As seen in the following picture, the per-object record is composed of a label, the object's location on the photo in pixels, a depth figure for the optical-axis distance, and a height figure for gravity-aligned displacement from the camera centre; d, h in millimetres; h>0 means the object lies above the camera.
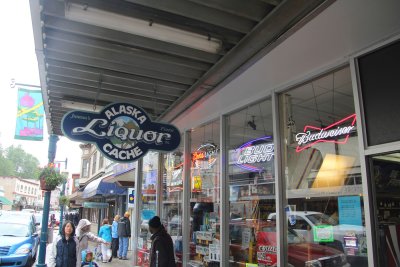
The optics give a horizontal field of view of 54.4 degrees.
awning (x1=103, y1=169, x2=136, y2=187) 14123 +1180
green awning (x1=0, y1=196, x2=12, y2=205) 47191 +1180
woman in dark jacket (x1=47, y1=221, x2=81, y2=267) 5871 -586
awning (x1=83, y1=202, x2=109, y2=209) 25391 +365
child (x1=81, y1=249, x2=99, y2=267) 6586 -809
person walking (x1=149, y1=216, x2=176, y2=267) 5102 -484
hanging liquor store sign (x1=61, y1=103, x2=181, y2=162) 5148 +1077
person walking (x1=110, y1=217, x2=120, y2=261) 14699 -1014
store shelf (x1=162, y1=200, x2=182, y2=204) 7655 +181
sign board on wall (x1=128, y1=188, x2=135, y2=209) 13732 +478
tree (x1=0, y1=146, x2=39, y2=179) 100375 +13058
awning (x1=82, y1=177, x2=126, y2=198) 18844 +1035
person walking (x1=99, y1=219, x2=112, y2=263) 12588 -902
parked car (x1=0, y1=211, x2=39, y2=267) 10852 -838
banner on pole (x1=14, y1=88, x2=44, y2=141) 10234 +2486
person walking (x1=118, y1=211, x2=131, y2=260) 13945 -858
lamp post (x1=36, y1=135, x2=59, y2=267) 10391 -66
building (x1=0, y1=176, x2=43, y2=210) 82075 +4952
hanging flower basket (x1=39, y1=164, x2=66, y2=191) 10891 +895
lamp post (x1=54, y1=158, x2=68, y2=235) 27188 +1406
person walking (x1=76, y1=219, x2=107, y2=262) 6461 -381
